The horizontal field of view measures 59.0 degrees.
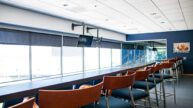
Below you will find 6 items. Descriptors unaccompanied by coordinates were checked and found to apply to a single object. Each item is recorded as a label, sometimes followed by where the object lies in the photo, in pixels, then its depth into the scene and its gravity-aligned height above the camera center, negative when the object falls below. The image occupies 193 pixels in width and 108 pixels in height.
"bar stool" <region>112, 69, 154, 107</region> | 2.34 -0.57
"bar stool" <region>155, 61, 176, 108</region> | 3.85 -0.33
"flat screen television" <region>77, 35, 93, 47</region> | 6.61 +0.49
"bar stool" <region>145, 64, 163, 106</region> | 3.20 -0.45
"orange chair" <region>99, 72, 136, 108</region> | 1.85 -0.37
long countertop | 1.36 -0.31
